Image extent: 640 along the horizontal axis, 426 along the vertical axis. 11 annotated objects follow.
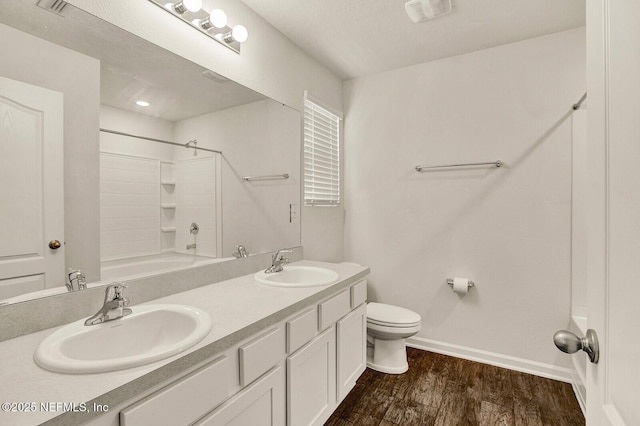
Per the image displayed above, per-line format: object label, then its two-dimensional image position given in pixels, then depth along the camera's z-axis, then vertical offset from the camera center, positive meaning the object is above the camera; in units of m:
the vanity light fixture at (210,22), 1.51 +0.98
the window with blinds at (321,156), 2.48 +0.47
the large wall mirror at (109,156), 1.04 +0.24
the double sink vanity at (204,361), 0.74 -0.44
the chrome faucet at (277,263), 1.93 -0.33
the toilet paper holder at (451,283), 2.46 -0.57
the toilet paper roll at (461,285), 2.42 -0.58
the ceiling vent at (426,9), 1.85 +1.22
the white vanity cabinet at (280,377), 0.88 -0.62
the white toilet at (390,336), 2.23 -0.92
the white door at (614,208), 0.48 +0.00
